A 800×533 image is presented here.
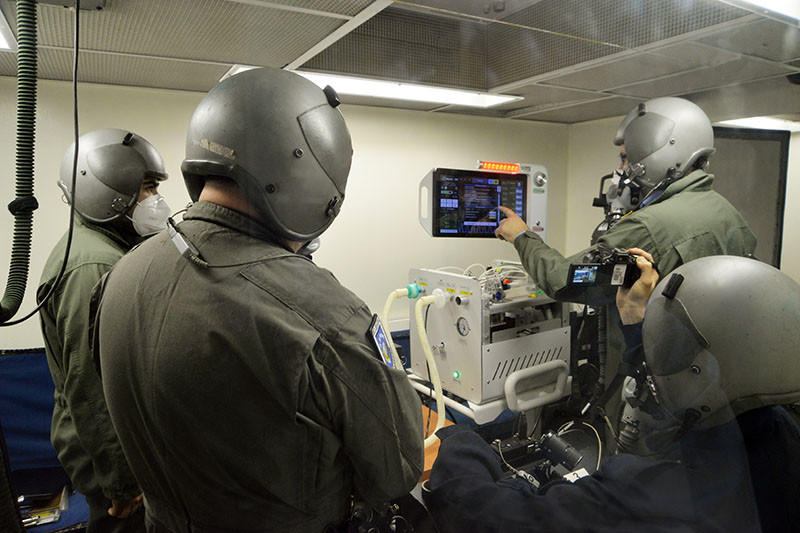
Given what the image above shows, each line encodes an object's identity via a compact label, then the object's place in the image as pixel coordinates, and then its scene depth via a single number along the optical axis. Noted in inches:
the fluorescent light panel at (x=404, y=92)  101.0
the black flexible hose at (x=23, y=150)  34.3
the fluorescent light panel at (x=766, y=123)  96.5
